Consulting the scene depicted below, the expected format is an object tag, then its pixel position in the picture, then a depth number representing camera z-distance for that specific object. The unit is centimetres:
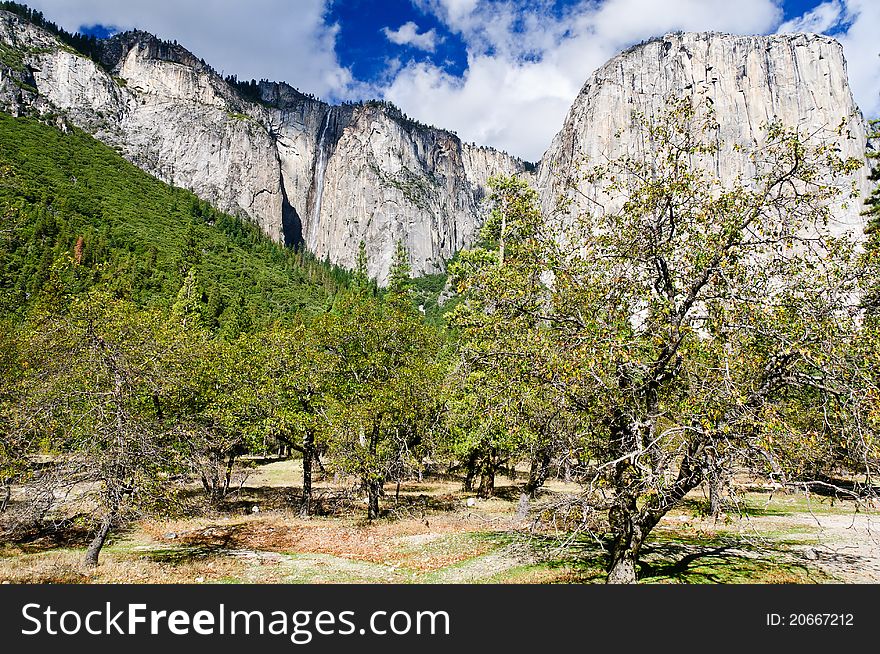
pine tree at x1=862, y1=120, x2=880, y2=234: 3006
